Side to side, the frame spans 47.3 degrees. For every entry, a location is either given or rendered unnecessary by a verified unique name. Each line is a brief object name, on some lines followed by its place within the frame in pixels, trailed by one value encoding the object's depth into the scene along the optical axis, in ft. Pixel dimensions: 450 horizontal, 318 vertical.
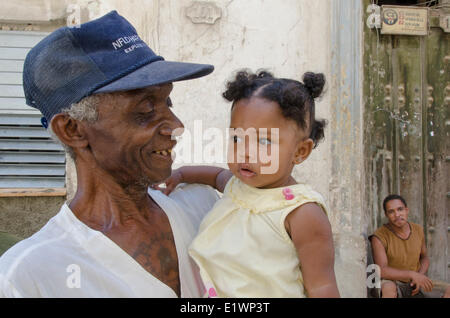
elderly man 5.11
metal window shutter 15.24
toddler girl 5.70
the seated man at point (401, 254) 15.74
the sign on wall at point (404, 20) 16.66
